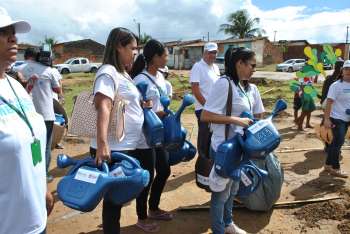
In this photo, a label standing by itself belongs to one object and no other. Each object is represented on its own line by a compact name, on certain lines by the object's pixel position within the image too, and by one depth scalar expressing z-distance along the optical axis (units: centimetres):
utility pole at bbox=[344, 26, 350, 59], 2824
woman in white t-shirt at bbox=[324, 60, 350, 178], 526
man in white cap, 510
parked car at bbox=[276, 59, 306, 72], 3425
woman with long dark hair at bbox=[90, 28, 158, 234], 266
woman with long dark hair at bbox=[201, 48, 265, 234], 317
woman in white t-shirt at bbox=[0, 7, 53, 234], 170
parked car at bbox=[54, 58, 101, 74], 3456
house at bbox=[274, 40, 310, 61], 4566
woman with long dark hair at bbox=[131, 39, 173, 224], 380
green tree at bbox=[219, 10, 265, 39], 5066
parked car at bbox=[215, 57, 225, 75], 2760
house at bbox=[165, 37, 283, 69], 4341
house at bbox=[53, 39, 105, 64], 5028
